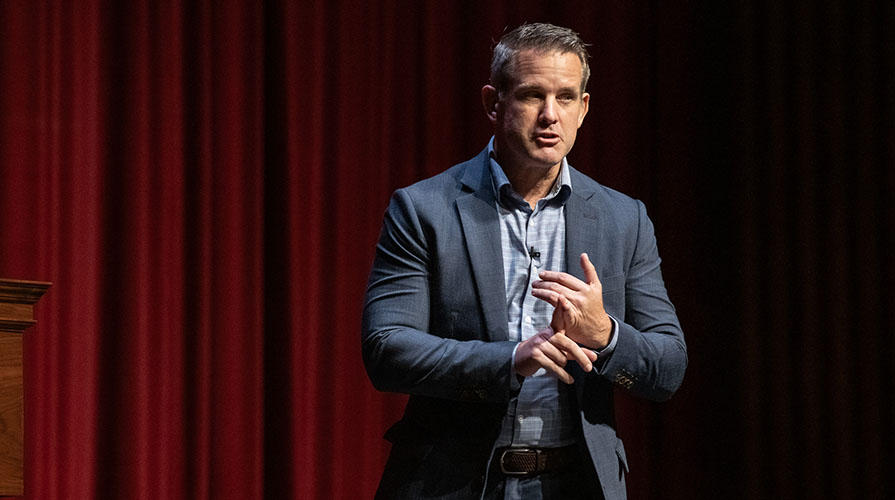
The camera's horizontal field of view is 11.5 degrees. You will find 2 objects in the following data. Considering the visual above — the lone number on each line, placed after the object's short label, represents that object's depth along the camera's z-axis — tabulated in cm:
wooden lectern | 686
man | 671
